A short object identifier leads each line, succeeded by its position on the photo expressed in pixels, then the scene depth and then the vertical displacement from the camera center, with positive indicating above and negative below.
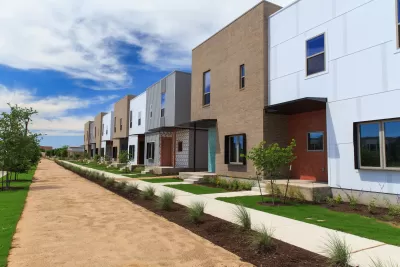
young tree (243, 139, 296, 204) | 10.52 -0.26
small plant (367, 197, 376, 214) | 8.86 -1.63
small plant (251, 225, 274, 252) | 5.50 -1.65
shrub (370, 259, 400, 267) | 4.52 -1.73
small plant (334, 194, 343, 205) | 10.50 -1.68
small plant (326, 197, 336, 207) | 10.22 -1.73
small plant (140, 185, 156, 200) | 11.63 -1.69
